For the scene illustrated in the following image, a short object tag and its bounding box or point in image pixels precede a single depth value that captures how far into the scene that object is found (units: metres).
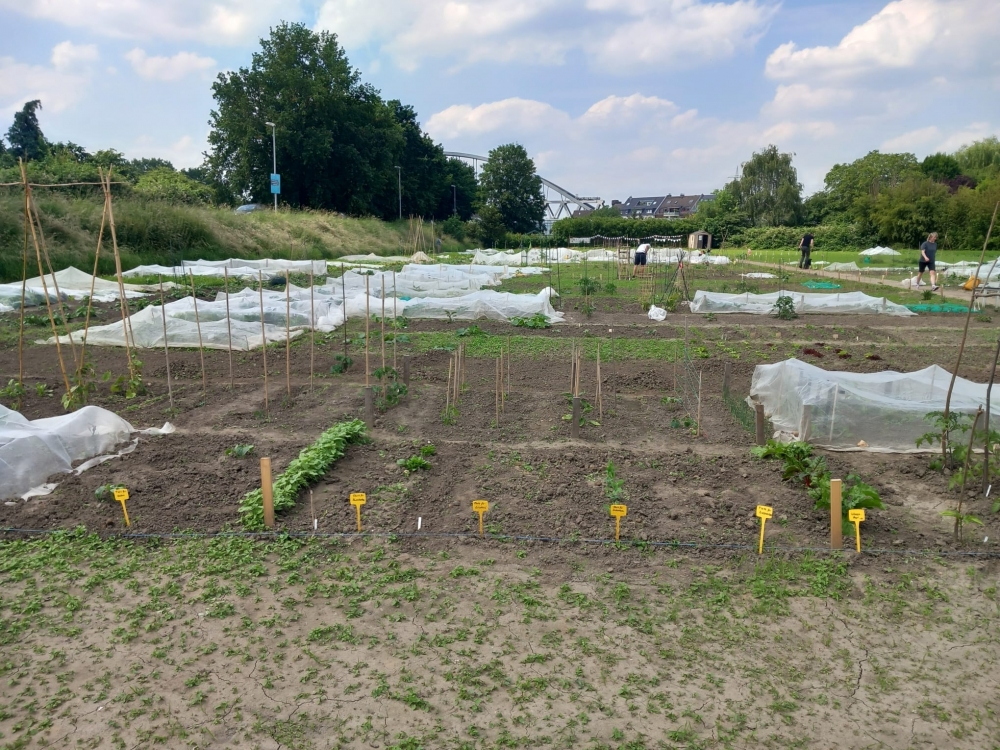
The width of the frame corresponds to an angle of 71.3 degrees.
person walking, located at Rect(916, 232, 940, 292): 16.83
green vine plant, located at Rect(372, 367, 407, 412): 7.00
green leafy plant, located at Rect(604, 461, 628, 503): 4.74
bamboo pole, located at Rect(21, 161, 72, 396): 6.52
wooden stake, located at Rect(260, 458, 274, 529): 4.27
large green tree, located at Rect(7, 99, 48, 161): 39.31
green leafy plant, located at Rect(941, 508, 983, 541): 4.15
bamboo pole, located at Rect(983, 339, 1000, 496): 4.73
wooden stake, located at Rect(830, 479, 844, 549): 4.11
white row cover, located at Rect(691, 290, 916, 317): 13.84
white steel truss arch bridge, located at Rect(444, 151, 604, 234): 91.88
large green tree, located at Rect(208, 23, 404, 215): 38.12
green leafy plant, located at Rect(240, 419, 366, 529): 4.46
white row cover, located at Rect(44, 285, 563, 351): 10.40
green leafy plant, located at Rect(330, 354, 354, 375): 8.65
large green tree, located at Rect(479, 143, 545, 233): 59.38
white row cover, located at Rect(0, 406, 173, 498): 4.84
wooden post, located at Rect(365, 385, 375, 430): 6.24
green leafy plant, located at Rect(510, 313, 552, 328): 12.44
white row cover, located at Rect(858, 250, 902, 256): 31.64
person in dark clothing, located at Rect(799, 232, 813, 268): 24.64
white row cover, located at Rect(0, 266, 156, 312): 13.48
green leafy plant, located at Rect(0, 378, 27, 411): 7.14
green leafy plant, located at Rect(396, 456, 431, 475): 5.27
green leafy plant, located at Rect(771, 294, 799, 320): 13.28
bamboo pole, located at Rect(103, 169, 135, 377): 6.84
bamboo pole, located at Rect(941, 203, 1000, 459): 4.88
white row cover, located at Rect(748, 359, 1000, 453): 5.64
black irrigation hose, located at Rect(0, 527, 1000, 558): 4.14
